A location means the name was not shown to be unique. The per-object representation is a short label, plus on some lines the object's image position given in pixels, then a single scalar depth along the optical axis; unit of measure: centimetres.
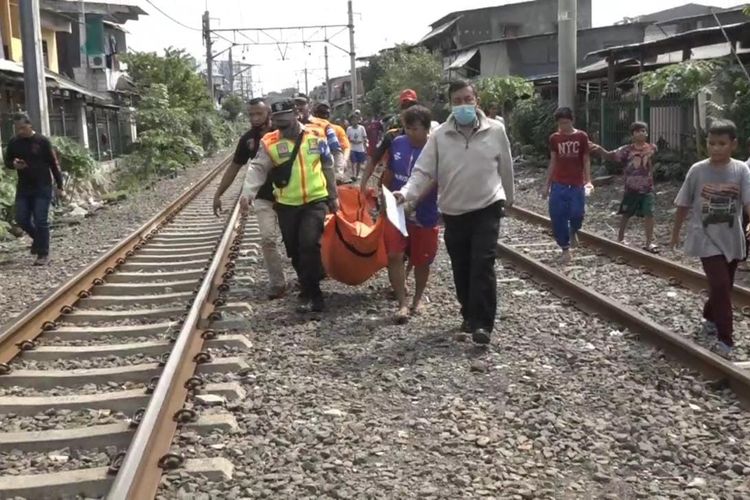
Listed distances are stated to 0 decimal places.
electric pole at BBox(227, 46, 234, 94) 7509
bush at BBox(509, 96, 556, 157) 2334
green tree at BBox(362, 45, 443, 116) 4081
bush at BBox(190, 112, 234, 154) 4538
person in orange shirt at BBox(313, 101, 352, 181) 1016
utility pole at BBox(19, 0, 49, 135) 1552
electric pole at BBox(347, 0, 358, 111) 5151
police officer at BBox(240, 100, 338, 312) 781
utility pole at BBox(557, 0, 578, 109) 1700
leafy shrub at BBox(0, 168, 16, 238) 1423
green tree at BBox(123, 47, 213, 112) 4138
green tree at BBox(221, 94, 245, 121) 8012
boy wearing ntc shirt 981
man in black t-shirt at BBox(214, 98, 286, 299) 827
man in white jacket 632
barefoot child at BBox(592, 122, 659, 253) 1031
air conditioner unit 4019
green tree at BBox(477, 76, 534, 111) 2755
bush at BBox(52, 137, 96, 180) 1855
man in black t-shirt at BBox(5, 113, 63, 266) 1074
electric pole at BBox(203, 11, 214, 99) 5422
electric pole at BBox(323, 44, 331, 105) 8149
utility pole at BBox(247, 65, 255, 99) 13462
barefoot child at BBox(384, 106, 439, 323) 711
